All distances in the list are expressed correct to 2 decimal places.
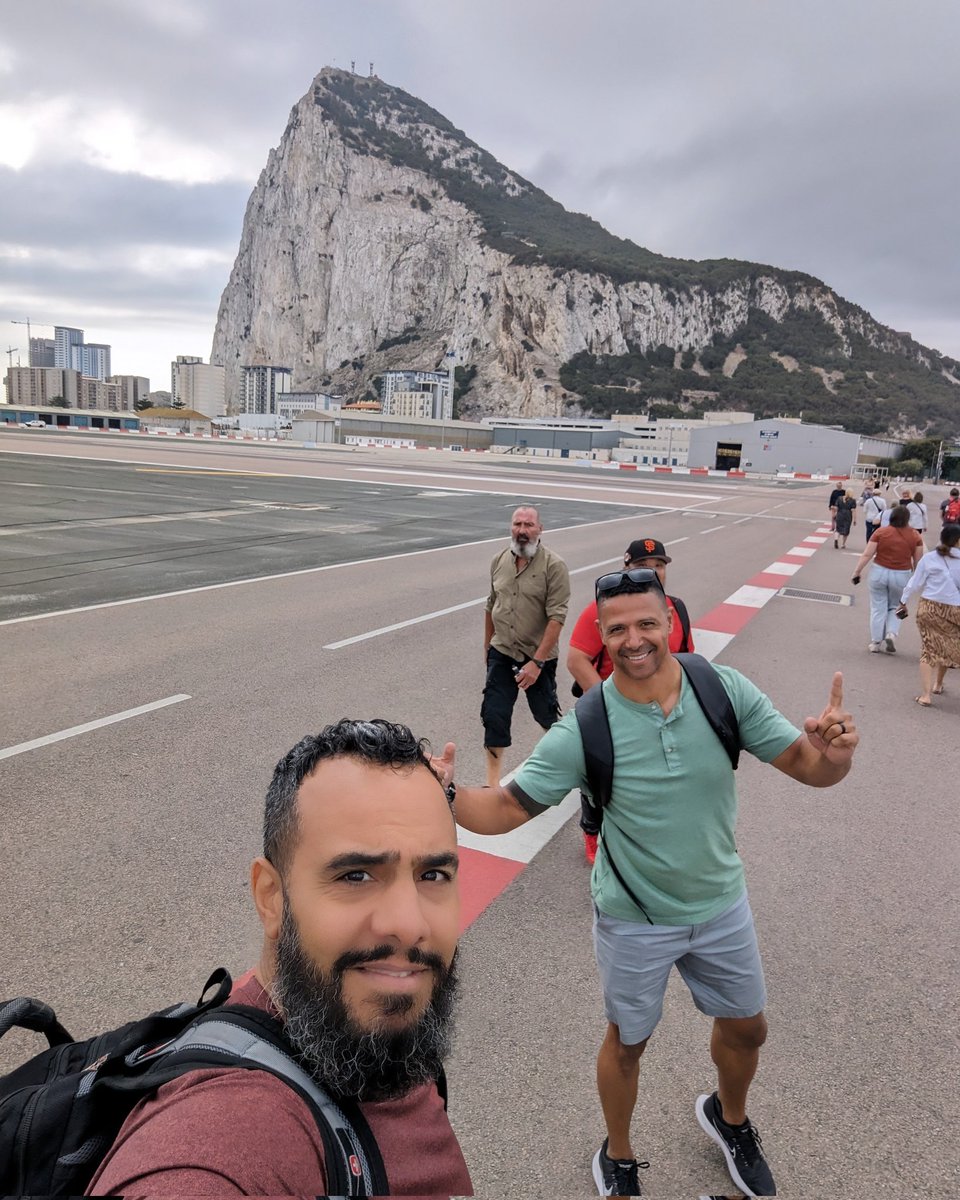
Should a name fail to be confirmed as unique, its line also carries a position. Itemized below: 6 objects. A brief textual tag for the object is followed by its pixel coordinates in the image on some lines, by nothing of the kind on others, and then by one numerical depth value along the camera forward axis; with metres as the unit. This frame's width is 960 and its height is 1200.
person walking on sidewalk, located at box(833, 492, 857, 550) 21.41
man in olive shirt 5.14
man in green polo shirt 2.41
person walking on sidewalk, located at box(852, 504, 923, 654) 9.36
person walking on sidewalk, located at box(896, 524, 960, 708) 7.60
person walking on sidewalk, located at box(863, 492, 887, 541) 15.83
